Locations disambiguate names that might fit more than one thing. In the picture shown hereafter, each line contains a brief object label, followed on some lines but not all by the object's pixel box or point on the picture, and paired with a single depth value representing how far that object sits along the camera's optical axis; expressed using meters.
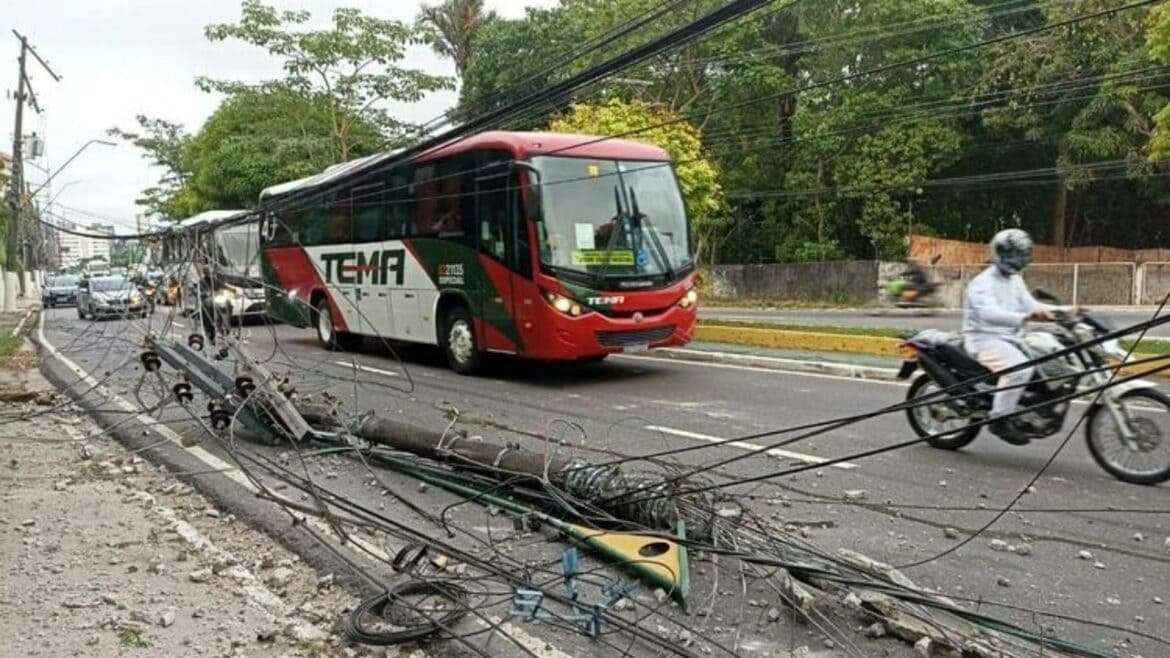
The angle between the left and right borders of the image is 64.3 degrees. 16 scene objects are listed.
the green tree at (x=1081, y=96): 25.02
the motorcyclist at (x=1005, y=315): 6.63
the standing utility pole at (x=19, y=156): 25.61
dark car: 38.20
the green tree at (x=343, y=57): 25.44
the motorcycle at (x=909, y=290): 18.89
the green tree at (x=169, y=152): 49.06
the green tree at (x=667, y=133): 23.52
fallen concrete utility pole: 4.98
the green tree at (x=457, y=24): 39.22
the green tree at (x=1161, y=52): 20.17
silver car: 14.28
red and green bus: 11.02
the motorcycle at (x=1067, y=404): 6.08
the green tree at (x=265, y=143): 28.66
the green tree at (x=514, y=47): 32.66
